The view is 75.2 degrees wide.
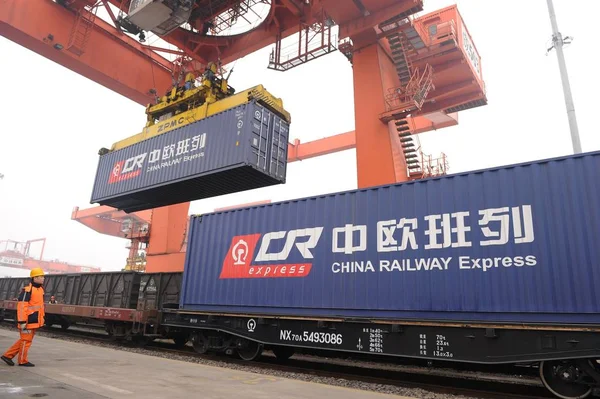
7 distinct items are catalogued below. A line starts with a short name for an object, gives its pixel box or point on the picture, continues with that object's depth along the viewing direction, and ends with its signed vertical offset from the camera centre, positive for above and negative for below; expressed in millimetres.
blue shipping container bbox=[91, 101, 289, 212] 12617 +4641
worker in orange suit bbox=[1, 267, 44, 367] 6273 -413
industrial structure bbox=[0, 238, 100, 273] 88062 +6163
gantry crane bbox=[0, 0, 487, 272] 15086 +10691
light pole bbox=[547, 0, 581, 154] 11680 +7720
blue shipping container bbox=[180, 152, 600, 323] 6051 +1024
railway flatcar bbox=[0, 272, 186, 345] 11453 -247
